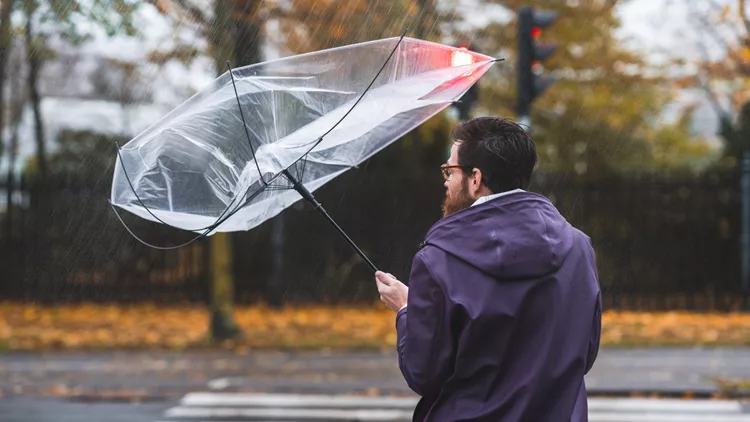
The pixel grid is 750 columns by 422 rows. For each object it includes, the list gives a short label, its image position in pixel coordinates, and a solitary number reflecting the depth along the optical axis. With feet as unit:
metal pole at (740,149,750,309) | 50.65
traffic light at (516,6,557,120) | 35.99
